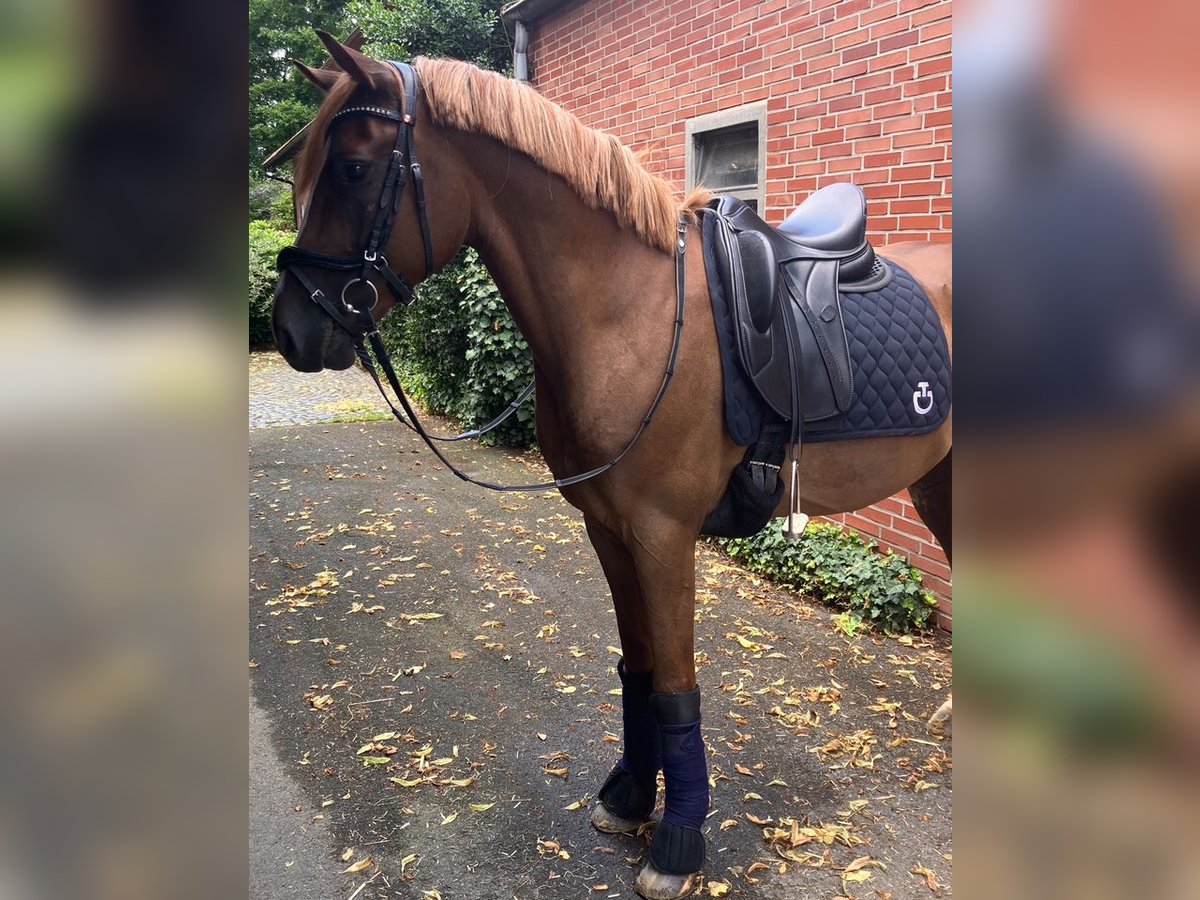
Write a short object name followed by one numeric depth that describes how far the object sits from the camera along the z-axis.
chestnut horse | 2.00
